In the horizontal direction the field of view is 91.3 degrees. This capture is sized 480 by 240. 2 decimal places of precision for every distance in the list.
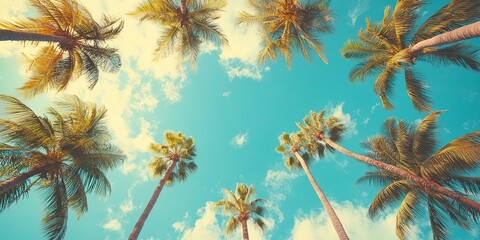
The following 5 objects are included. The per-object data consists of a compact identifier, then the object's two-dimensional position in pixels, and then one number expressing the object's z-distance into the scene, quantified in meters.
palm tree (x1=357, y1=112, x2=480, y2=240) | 9.91
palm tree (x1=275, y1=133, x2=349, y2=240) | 21.02
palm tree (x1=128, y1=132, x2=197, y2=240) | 18.42
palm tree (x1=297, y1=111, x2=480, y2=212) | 9.00
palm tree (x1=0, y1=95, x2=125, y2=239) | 9.63
